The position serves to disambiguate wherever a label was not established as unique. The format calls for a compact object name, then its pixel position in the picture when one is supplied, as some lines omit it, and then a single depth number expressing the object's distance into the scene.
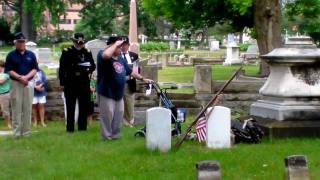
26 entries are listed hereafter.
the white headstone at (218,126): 10.16
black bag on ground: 10.91
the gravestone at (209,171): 6.60
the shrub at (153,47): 61.66
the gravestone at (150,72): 17.12
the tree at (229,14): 23.16
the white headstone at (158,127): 9.87
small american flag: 10.81
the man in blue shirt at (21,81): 11.93
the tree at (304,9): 25.56
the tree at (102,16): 80.06
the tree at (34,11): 56.31
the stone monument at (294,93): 11.31
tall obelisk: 27.35
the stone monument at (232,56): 43.19
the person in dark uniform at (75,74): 12.47
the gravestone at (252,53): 44.30
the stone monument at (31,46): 30.33
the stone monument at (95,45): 20.55
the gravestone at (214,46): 69.04
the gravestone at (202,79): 16.80
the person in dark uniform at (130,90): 13.55
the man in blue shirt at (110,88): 11.29
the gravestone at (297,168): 6.98
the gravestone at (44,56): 40.97
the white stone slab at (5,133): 13.09
